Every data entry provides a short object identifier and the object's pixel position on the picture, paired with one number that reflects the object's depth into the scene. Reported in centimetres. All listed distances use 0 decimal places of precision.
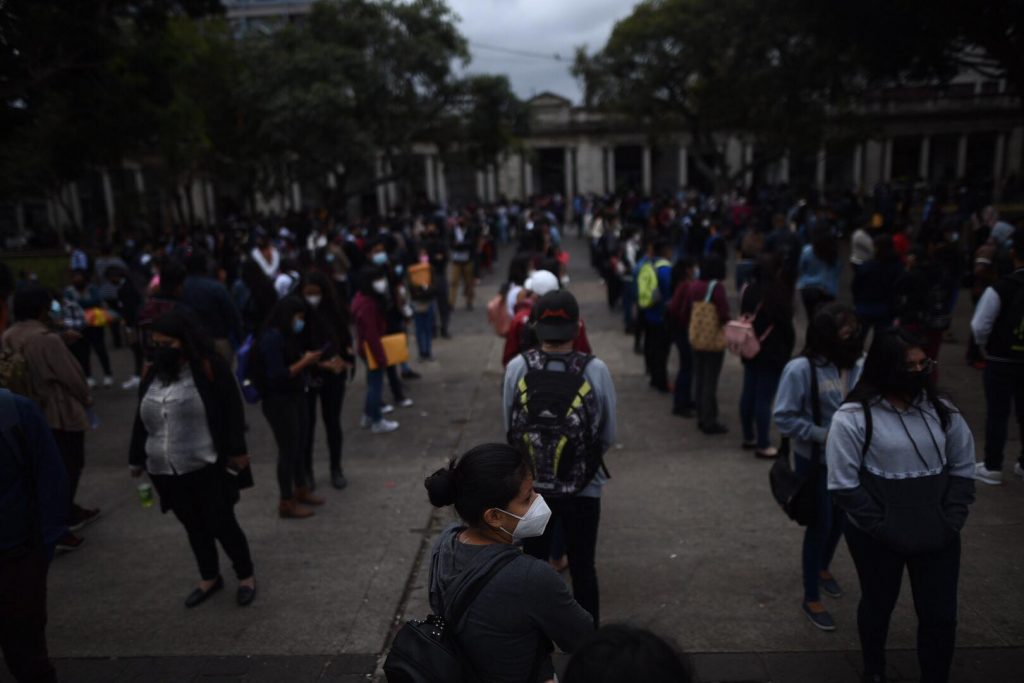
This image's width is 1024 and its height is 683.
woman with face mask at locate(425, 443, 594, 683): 196
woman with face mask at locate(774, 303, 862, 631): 360
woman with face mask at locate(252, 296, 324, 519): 488
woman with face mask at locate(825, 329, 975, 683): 279
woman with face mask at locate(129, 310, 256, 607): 385
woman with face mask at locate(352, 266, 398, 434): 655
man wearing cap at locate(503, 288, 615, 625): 333
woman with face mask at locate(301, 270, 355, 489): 527
